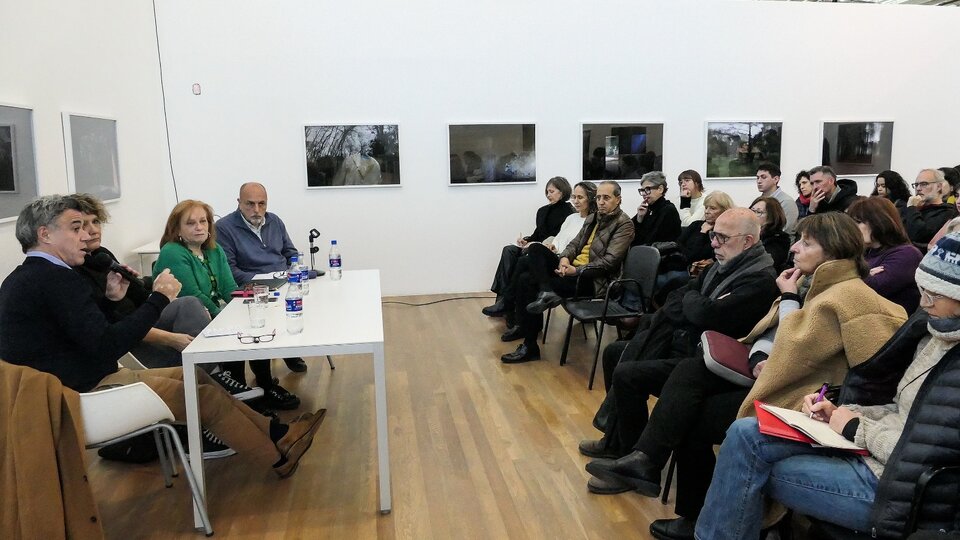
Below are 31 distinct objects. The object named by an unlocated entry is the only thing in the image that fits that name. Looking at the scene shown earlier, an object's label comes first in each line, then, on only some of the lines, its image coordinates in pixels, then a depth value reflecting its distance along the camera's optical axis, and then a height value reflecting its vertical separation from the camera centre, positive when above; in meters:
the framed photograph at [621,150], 7.54 +0.21
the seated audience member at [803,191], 6.51 -0.24
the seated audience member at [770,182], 6.06 -0.14
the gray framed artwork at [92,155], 4.66 +0.16
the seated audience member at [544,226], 6.45 -0.55
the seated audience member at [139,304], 3.17 -0.72
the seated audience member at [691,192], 6.32 -0.23
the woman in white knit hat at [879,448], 1.80 -0.80
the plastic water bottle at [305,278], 4.22 -0.67
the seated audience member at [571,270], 4.97 -0.75
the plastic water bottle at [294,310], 3.08 -0.62
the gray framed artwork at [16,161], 3.76 +0.10
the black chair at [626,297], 4.49 -0.88
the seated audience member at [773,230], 4.35 -0.40
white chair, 2.42 -0.87
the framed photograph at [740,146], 7.75 +0.24
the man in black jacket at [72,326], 2.52 -0.56
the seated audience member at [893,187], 6.21 -0.20
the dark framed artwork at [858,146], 7.95 +0.22
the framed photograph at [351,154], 7.10 +0.20
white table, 2.74 -0.70
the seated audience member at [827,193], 5.75 -0.23
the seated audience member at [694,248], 4.92 -0.62
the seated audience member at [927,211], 5.10 -0.36
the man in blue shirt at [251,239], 4.92 -0.47
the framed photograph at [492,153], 7.32 +0.19
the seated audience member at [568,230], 5.80 -0.54
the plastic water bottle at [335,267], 4.54 -0.62
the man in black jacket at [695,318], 2.97 -0.67
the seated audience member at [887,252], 3.13 -0.41
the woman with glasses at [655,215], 5.79 -0.40
